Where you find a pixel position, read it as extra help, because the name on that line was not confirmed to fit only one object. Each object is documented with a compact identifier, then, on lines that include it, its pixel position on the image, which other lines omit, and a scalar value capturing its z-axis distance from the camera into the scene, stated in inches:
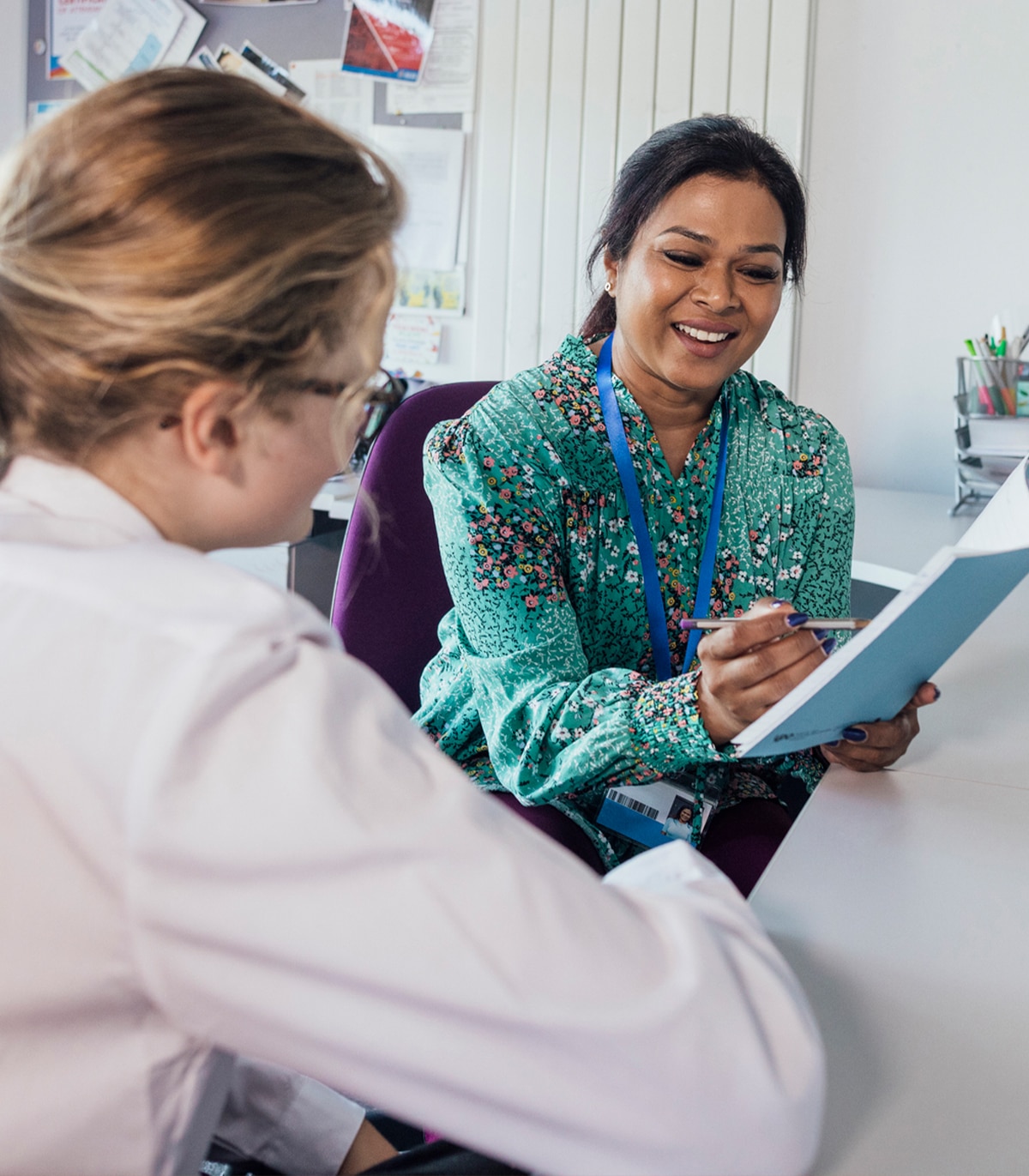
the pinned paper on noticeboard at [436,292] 102.7
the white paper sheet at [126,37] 107.8
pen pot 73.8
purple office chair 52.2
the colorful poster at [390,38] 98.5
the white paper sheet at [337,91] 102.0
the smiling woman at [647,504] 45.0
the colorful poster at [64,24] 110.1
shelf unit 73.0
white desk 20.6
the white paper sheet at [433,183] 100.0
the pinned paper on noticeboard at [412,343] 104.3
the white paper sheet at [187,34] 106.7
